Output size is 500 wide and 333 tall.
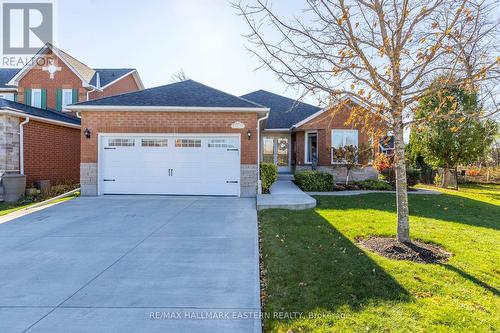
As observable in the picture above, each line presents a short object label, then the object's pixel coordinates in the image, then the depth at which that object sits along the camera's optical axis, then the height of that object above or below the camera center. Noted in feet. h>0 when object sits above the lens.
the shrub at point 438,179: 67.54 -3.08
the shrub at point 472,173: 75.92 -1.76
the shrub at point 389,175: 51.98 -1.64
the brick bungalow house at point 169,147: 37.06 +2.34
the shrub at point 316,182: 45.85 -2.56
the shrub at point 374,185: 47.57 -3.17
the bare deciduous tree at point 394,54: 16.78 +6.81
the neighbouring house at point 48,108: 39.37 +8.70
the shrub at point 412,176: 50.67 -1.75
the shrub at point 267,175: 39.52 -1.29
